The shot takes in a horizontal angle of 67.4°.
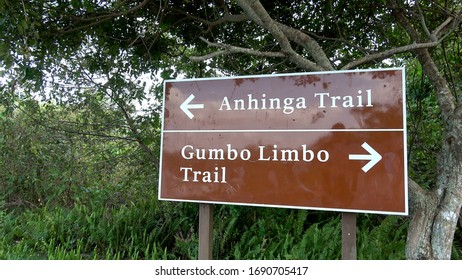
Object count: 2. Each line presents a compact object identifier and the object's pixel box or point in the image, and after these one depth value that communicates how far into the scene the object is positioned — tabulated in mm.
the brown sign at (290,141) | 2295
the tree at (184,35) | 3303
